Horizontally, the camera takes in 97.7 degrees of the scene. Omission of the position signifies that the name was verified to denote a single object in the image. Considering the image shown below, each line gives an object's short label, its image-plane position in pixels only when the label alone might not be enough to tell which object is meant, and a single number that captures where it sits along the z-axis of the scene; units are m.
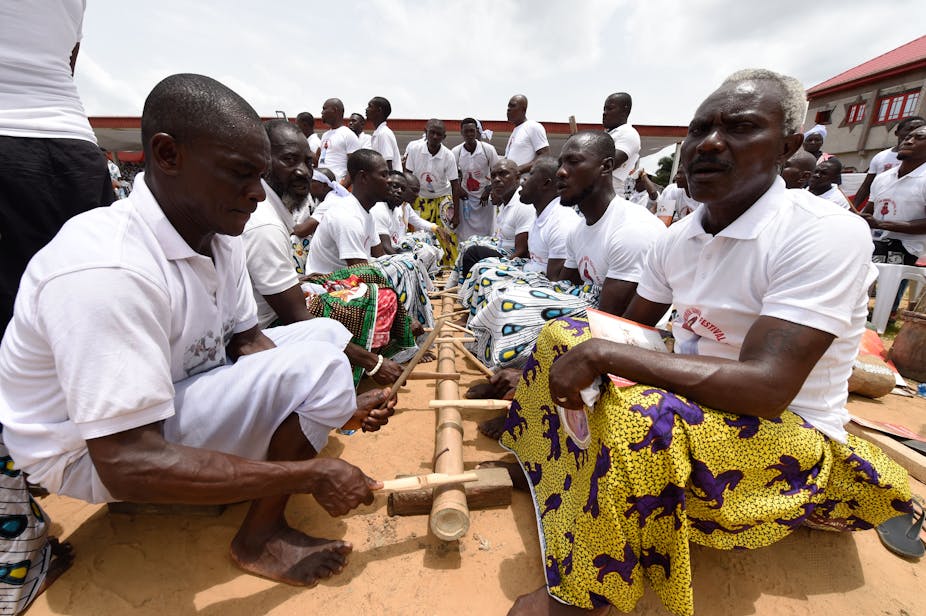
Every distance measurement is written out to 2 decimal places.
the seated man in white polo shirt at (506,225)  5.04
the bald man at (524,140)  6.57
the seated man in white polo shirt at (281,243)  2.24
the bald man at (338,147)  6.65
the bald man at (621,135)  5.11
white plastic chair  4.22
